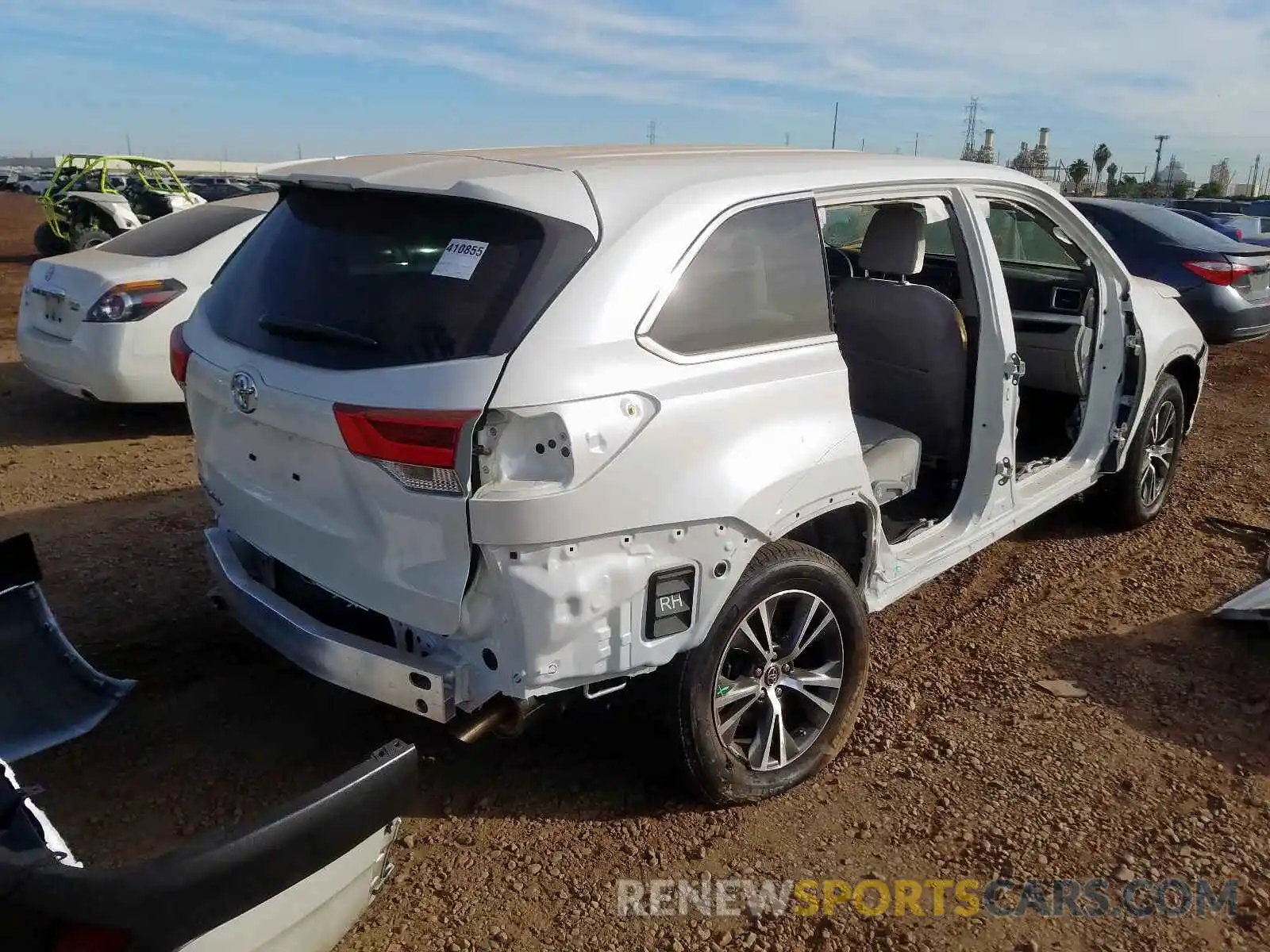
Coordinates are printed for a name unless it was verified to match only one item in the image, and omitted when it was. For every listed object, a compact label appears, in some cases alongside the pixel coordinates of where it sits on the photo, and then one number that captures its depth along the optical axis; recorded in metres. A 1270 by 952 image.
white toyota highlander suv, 2.40
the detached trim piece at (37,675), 3.04
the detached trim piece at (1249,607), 4.15
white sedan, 6.41
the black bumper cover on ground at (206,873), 1.67
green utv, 15.18
